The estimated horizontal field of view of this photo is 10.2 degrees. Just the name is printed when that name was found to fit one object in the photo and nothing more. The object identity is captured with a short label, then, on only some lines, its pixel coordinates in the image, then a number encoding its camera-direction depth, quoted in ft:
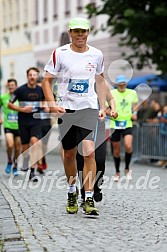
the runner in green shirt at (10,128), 53.06
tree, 77.10
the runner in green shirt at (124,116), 48.52
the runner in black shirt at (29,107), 48.34
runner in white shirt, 29.07
